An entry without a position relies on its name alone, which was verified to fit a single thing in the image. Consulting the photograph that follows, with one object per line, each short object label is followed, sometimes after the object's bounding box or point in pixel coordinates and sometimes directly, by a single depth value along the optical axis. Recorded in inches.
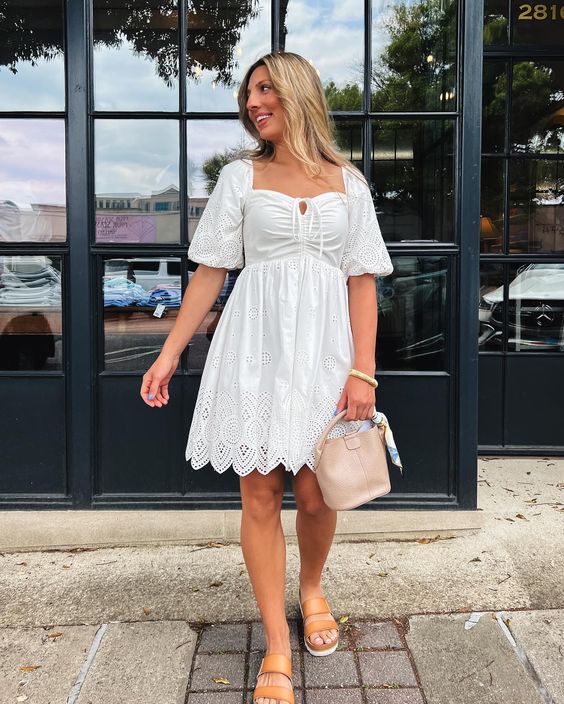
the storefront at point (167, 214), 128.2
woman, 82.5
